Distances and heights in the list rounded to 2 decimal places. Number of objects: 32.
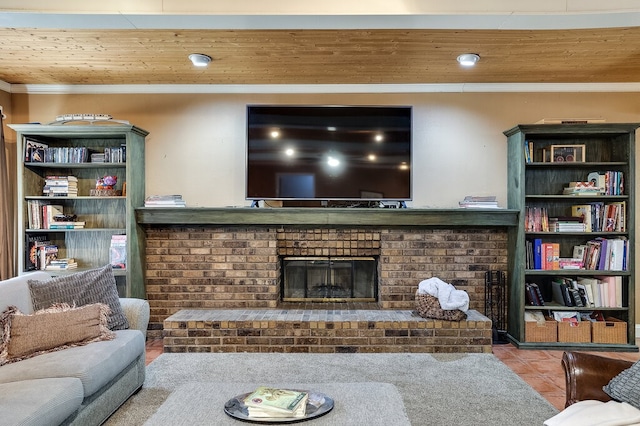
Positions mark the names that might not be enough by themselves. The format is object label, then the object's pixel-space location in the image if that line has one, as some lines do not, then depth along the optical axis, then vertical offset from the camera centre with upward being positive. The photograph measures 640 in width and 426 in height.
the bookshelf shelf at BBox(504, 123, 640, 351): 3.82 +0.01
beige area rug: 1.90 -1.23
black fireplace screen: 4.30 -0.73
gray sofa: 1.82 -0.81
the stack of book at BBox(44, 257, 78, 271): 3.93 -0.51
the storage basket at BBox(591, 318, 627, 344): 3.85 -1.14
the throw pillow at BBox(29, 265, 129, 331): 2.61 -0.52
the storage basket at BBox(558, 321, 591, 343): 3.86 -1.13
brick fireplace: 4.10 -0.53
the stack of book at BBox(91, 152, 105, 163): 4.00 +0.48
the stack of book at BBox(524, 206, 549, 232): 3.93 -0.12
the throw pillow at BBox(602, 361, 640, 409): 1.74 -0.75
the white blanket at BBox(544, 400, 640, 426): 1.62 -0.81
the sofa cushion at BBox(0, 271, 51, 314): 2.42 -0.49
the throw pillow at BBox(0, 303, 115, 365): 2.29 -0.67
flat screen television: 4.03 +0.51
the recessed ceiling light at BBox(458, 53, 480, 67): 3.36 +1.17
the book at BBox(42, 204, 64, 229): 3.99 -0.05
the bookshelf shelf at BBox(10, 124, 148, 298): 3.87 +0.10
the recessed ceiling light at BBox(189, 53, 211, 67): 3.37 +1.19
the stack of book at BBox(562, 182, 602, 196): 3.87 +0.15
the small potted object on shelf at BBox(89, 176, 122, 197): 4.00 +0.20
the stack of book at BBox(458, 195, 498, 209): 3.94 +0.04
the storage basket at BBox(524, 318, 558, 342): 3.86 -1.12
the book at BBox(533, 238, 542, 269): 3.93 -0.43
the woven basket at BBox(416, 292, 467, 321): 3.67 -0.89
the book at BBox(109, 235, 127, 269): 3.91 -0.40
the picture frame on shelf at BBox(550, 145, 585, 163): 3.92 +0.49
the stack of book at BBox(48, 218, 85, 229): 3.96 -0.14
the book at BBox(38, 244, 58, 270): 3.96 -0.42
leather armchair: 1.88 -0.75
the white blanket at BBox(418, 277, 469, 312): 3.67 -0.75
